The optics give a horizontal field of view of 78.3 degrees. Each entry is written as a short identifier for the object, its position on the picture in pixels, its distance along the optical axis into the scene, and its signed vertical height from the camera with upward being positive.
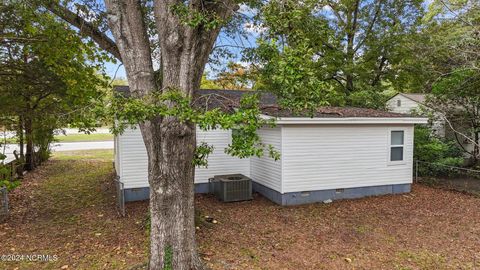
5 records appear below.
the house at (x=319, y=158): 7.93 -1.00
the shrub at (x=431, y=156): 10.44 -1.18
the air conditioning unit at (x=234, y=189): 8.25 -1.86
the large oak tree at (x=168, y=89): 3.84 +0.48
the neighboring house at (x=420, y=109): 11.96 +0.62
